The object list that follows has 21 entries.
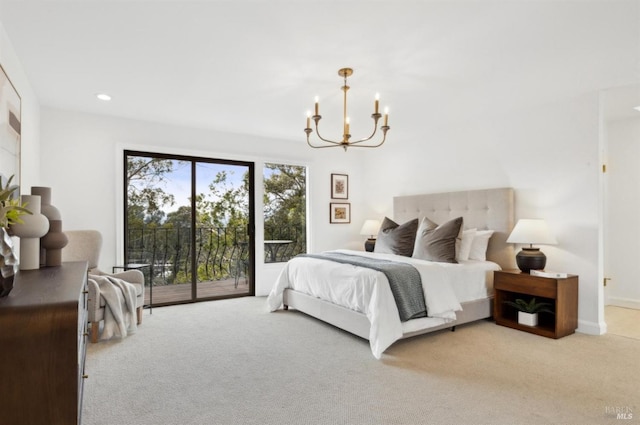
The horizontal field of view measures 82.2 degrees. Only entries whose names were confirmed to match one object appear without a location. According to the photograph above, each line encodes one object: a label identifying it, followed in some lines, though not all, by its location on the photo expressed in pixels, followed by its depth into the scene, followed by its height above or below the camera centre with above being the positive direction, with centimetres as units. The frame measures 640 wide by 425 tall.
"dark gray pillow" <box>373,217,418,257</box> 473 -37
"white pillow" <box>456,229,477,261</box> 430 -40
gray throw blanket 324 -68
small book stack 363 -63
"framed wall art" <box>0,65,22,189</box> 232 +56
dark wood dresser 114 -48
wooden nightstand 351 -88
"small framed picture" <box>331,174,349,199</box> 627 +44
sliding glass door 474 -19
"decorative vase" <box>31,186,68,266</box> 222 -22
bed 317 -75
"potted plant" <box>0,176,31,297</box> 128 -15
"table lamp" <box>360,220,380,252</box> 589 -29
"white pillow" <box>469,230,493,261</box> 436 -41
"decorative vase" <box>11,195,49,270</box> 186 -11
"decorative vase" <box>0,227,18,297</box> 127 -20
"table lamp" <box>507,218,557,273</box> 372 -28
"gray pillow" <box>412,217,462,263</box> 413 -37
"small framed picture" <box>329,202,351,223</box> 624 -3
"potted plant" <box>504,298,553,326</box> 367 -100
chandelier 285 +78
